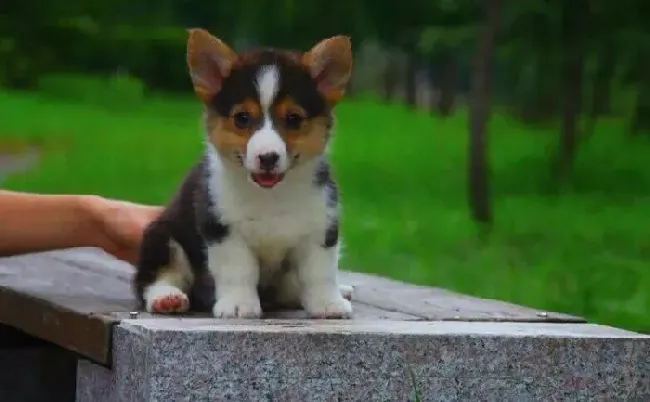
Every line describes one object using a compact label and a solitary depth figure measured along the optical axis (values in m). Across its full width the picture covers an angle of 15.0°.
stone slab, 3.91
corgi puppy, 4.30
